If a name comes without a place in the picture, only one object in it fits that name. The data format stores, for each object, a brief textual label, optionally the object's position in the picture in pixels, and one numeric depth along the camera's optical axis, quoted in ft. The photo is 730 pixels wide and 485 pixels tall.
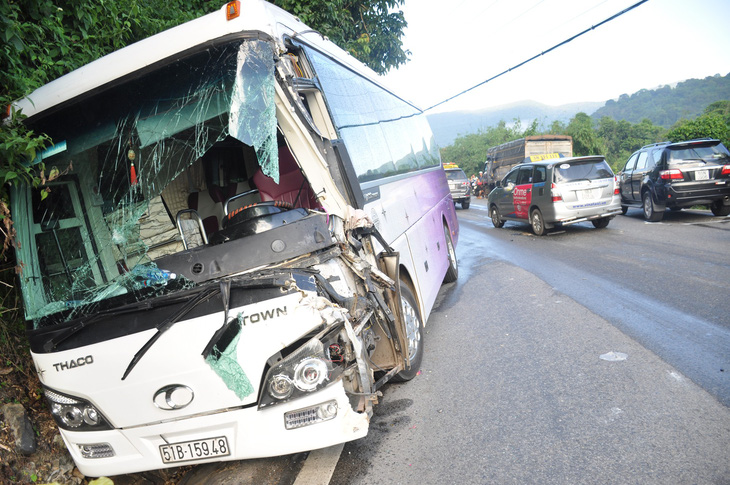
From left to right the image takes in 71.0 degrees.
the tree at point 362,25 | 31.68
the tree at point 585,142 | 135.85
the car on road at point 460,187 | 76.71
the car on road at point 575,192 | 37.47
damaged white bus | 8.78
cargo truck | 88.58
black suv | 37.37
